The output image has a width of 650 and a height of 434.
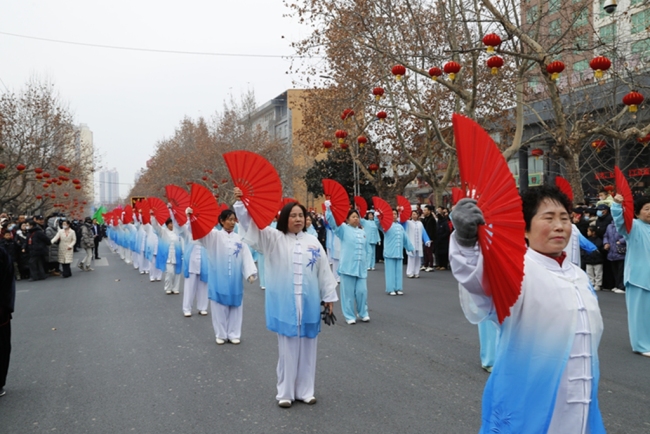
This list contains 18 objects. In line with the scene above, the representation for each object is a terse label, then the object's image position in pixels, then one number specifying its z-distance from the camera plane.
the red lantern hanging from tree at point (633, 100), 9.66
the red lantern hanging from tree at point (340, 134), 14.29
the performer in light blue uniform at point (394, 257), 12.29
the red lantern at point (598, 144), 12.95
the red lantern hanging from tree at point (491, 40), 9.46
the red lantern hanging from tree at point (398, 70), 11.84
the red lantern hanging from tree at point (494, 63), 9.71
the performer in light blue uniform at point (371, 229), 16.50
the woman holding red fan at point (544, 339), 2.46
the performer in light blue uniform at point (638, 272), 6.61
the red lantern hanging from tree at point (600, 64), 9.08
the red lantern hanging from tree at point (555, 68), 10.08
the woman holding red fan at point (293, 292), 5.12
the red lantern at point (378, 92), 13.02
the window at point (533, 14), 13.40
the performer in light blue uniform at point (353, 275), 9.12
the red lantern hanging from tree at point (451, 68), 10.70
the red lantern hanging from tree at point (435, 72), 11.09
